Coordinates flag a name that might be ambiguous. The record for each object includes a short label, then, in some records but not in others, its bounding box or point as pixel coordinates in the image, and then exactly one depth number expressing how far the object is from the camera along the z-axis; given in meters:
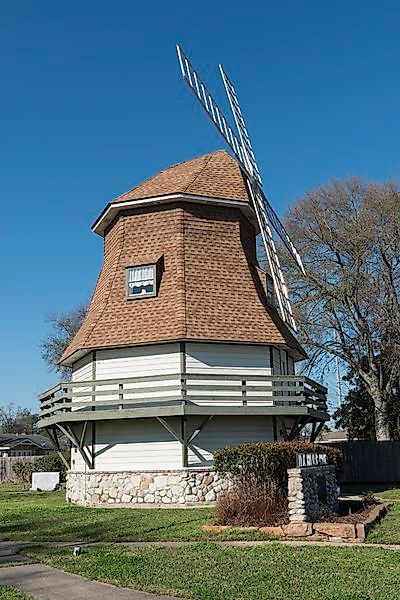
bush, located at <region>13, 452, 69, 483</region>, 30.50
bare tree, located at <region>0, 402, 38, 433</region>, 94.54
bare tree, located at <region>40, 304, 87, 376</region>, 45.59
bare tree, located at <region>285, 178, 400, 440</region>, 29.28
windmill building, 17.95
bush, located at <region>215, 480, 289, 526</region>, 12.86
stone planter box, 11.11
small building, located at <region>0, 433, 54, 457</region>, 61.91
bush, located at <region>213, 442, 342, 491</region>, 13.95
